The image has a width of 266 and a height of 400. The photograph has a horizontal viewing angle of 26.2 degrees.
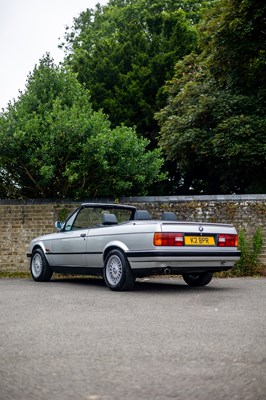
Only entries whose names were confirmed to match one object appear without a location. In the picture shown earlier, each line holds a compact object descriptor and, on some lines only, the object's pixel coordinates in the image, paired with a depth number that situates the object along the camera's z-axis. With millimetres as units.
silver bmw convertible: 9180
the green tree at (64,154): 14758
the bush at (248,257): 13891
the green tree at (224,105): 20047
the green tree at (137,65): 28094
